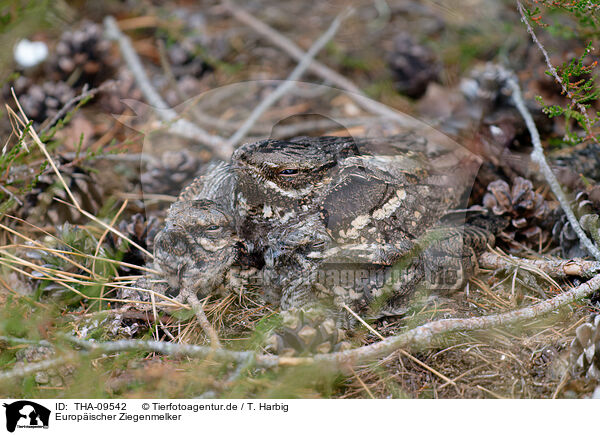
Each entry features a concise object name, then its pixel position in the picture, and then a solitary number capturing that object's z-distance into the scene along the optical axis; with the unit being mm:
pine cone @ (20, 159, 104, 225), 2535
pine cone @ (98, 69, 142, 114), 3453
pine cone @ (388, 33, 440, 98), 3809
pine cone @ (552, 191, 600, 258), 2238
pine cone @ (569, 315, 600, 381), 1658
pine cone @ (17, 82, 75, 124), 3133
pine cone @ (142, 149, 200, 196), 2789
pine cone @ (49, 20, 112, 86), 3424
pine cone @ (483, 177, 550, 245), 2400
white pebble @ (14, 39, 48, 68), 3453
